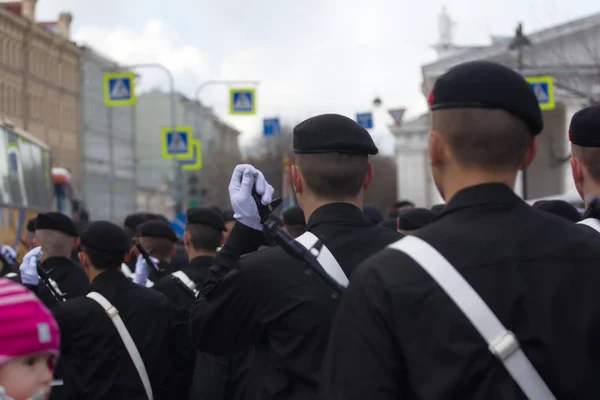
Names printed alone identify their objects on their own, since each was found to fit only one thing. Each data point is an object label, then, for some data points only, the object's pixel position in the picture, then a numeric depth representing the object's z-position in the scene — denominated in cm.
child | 264
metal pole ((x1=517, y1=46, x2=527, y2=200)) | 2731
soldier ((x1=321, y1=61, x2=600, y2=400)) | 252
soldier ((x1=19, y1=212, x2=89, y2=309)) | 738
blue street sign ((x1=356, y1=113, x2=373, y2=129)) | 3498
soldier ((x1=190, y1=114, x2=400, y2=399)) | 376
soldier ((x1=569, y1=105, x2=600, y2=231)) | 424
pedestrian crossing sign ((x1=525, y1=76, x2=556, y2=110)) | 2364
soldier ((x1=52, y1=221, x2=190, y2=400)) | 588
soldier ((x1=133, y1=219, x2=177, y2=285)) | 867
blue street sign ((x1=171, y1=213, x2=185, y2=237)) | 1725
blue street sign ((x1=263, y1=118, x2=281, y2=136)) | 3641
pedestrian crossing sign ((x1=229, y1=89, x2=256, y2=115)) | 3424
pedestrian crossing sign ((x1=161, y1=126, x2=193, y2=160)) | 3600
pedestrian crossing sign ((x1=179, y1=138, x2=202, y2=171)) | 4331
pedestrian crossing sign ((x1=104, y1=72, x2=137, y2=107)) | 2994
